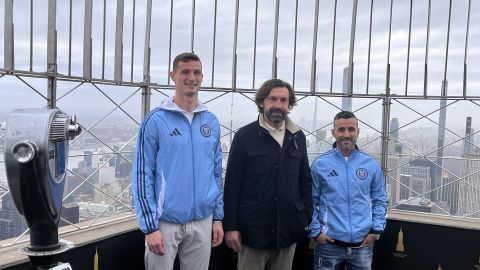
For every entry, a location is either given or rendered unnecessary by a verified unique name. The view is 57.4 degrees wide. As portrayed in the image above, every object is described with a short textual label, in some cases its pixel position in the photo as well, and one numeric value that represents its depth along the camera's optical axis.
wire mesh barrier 3.39
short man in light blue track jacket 2.82
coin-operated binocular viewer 1.45
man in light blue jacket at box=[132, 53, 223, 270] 2.24
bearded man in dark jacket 2.58
